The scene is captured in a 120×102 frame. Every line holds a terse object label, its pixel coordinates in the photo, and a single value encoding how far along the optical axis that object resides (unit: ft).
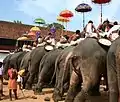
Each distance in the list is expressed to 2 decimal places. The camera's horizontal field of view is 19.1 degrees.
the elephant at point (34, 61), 44.70
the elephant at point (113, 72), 23.30
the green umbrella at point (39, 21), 97.81
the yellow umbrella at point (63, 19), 80.92
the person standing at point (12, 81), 39.06
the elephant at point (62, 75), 32.86
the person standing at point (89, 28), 34.53
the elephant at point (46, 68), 40.57
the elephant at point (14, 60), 60.80
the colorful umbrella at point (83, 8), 65.26
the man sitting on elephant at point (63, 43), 40.55
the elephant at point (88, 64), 26.27
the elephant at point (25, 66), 48.08
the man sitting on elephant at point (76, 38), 35.37
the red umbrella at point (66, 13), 78.23
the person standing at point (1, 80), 40.42
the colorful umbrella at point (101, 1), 56.65
